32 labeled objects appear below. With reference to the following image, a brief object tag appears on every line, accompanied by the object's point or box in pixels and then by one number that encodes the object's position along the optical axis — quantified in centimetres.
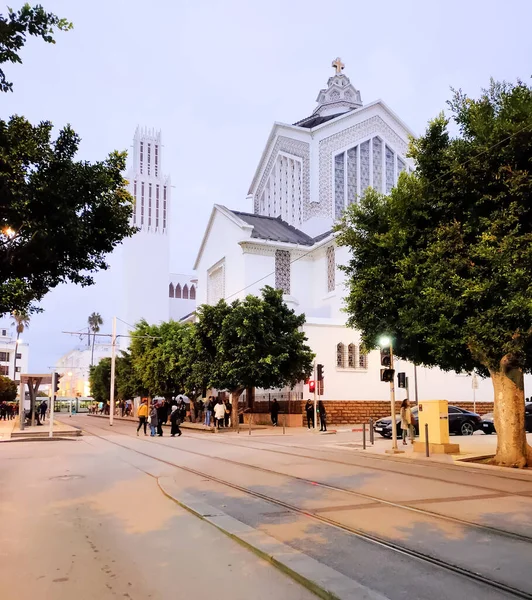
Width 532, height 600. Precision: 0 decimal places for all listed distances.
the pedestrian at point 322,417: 3078
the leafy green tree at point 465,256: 1309
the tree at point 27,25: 732
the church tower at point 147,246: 9325
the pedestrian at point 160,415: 2706
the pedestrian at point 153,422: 2652
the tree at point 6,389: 6601
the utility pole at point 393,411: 1848
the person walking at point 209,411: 3394
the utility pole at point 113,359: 4336
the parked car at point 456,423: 2647
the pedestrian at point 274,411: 3566
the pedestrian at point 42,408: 4519
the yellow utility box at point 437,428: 1772
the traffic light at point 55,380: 2450
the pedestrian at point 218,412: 3068
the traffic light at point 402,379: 2137
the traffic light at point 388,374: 1886
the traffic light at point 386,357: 1886
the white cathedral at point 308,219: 4938
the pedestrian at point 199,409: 4227
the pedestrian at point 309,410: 3312
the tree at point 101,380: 7081
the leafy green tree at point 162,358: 4041
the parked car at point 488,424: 2981
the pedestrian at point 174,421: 2661
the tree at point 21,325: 9355
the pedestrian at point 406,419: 2195
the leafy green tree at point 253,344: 3098
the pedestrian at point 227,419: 3530
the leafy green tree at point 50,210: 1043
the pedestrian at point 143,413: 2796
